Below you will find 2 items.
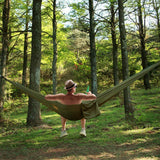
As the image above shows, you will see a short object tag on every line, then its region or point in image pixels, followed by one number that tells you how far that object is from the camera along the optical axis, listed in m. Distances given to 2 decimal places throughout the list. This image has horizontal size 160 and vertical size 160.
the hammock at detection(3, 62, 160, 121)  2.93
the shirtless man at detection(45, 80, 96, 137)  3.02
